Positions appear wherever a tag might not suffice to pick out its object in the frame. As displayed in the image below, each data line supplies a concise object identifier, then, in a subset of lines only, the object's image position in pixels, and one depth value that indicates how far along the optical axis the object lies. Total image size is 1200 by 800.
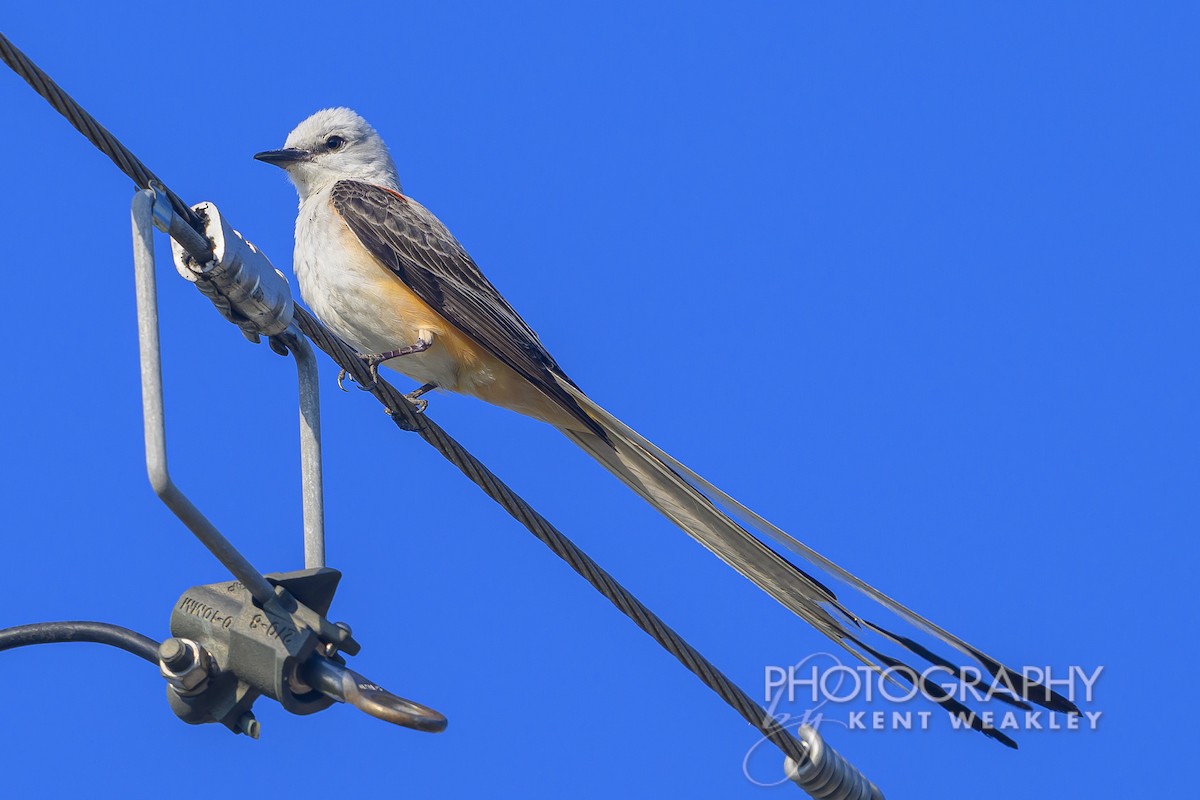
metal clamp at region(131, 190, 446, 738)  5.59
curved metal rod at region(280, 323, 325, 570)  6.30
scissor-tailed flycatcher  8.85
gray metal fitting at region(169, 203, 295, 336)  6.32
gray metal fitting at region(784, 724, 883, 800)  7.11
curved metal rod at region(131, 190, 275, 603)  4.99
